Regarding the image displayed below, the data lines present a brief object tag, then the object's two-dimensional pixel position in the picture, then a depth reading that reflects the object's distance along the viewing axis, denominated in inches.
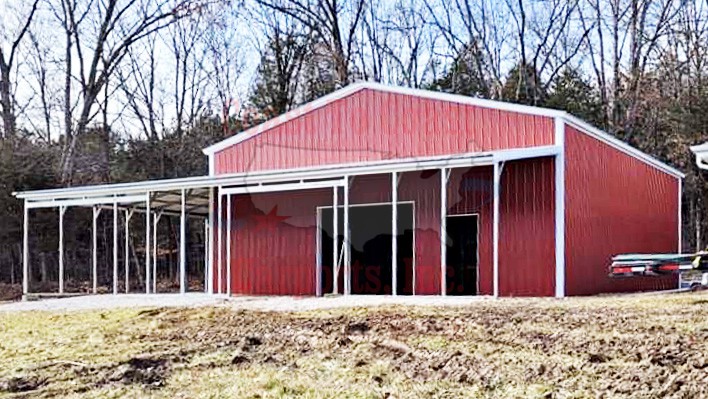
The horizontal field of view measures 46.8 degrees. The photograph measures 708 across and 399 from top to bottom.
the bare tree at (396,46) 1198.3
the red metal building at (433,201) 535.2
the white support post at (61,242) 657.3
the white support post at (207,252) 698.8
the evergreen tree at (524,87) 1117.7
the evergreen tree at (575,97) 1078.4
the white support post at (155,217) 696.4
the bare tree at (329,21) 1151.0
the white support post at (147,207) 635.5
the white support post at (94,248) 684.1
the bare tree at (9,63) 1053.8
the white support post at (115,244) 651.0
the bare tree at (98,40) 1097.4
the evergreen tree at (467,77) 1152.8
